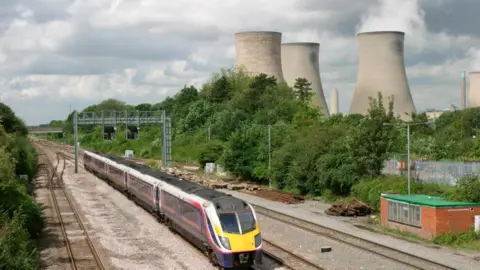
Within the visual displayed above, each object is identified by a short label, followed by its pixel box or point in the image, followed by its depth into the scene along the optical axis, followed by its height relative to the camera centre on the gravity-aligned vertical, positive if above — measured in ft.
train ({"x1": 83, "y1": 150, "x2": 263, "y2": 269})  53.47 -9.32
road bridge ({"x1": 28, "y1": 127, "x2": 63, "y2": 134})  493.52 +2.73
